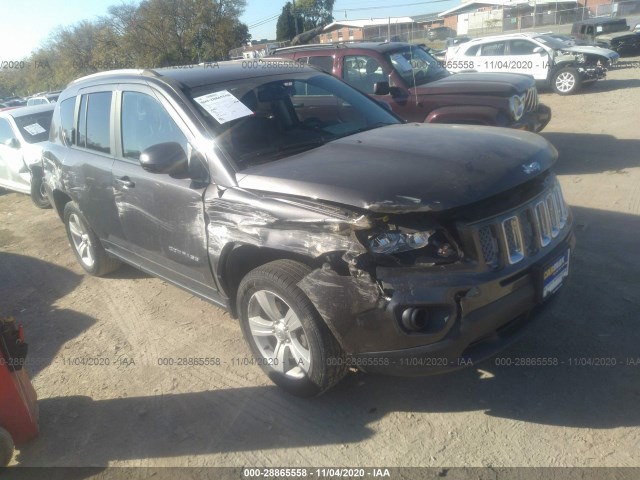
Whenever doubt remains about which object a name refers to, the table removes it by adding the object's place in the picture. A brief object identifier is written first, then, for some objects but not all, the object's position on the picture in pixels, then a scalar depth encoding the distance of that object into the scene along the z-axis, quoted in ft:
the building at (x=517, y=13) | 131.13
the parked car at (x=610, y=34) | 67.51
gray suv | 8.53
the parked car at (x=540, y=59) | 47.06
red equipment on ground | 9.52
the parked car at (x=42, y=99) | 63.77
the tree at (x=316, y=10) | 191.41
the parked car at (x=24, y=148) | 28.71
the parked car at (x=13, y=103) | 96.50
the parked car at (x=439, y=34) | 120.96
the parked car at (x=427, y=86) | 23.71
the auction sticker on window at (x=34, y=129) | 30.00
